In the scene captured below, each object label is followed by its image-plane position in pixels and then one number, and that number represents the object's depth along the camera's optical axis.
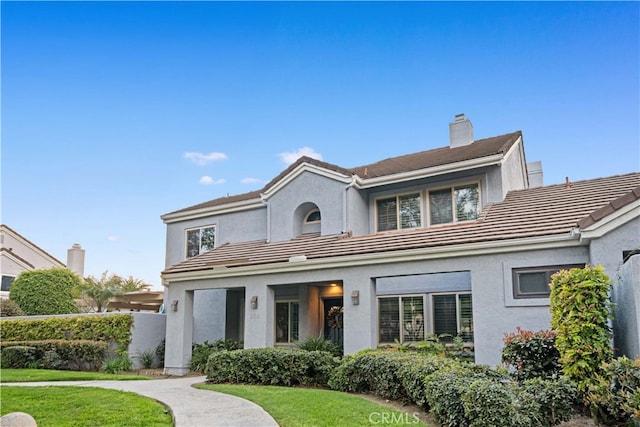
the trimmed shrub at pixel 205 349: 18.41
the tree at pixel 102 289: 30.19
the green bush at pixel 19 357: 19.38
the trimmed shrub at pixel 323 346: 16.58
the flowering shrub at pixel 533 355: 9.70
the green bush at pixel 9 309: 26.51
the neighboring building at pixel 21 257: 34.91
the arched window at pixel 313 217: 20.16
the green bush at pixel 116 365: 18.39
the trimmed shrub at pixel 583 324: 8.66
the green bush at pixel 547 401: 7.37
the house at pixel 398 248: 12.71
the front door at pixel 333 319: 19.78
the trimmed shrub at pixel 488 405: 7.05
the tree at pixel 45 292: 28.06
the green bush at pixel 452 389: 7.62
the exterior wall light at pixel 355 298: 15.25
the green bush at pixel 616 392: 7.11
